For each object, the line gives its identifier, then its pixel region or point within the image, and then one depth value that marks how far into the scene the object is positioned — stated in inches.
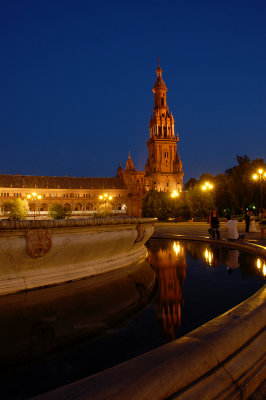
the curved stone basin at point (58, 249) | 187.0
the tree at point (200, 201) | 1543.2
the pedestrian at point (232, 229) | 464.7
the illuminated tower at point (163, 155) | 3754.9
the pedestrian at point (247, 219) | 655.9
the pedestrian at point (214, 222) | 519.8
